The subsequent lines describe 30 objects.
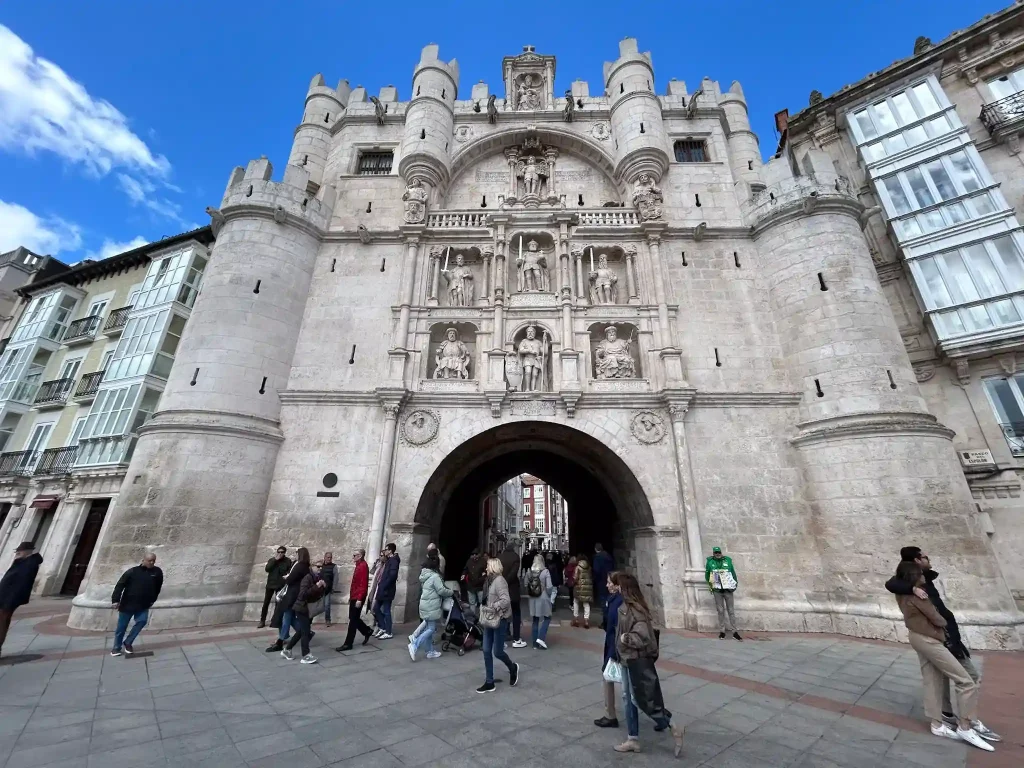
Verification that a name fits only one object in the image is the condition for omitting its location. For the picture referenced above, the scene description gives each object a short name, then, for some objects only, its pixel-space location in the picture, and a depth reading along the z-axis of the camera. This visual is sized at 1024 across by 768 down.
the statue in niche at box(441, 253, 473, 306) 15.19
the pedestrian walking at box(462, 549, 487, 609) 8.64
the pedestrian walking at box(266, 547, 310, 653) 7.63
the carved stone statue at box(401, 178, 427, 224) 16.06
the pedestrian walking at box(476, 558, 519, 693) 6.06
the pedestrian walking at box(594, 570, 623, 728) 4.85
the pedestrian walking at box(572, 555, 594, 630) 11.43
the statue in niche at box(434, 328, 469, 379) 13.90
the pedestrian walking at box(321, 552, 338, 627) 8.79
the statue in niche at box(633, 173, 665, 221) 15.88
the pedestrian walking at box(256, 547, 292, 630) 10.09
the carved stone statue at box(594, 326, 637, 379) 13.74
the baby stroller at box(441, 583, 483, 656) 8.19
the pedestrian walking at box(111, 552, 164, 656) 7.70
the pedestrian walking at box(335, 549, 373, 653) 8.34
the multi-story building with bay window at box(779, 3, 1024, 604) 13.35
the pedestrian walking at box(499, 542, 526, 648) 7.99
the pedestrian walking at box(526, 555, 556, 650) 8.96
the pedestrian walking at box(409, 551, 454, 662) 7.54
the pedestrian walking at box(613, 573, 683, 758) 4.32
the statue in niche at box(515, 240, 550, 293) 15.29
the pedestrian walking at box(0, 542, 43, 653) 7.09
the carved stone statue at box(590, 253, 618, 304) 15.02
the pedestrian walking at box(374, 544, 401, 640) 8.78
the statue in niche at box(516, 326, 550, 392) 13.53
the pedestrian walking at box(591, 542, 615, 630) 11.72
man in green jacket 10.14
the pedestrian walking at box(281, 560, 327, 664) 7.27
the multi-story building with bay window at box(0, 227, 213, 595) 17.73
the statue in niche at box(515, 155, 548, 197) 18.06
